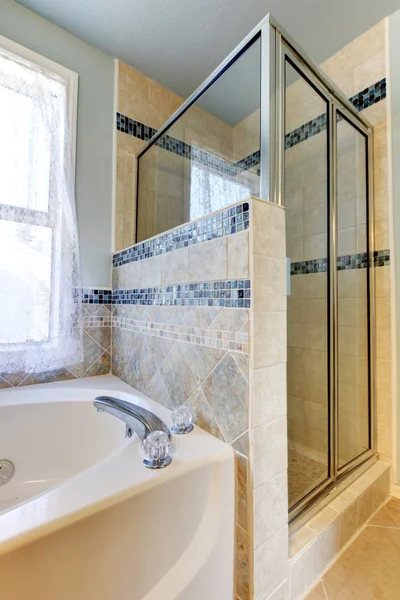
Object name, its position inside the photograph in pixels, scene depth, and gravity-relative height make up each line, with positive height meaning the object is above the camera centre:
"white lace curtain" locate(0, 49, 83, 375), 1.21 +0.37
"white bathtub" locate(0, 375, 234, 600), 0.45 -0.43
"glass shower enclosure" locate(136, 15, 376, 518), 0.94 +0.48
